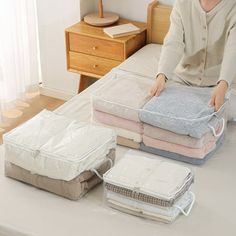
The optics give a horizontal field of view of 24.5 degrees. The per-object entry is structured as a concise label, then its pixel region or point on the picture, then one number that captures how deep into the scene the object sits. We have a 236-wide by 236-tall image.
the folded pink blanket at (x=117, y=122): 2.21
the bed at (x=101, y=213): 1.74
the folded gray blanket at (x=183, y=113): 2.07
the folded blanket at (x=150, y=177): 1.77
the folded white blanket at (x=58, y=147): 1.84
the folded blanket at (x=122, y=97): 2.20
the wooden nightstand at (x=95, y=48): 3.21
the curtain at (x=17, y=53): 3.43
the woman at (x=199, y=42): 2.37
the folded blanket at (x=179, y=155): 2.11
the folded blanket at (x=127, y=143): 2.22
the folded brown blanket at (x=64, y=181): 1.86
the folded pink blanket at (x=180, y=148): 2.10
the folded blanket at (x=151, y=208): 1.78
